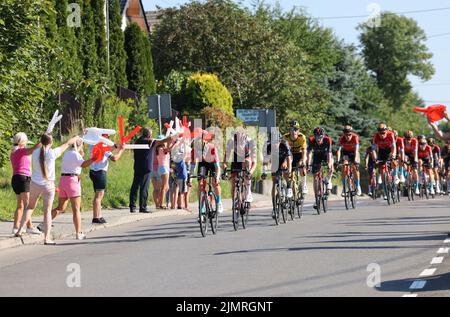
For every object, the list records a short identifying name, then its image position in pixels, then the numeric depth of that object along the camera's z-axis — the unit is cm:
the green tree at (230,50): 5244
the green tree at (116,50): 4416
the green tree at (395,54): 11450
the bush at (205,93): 4569
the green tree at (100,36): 4056
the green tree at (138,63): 4688
